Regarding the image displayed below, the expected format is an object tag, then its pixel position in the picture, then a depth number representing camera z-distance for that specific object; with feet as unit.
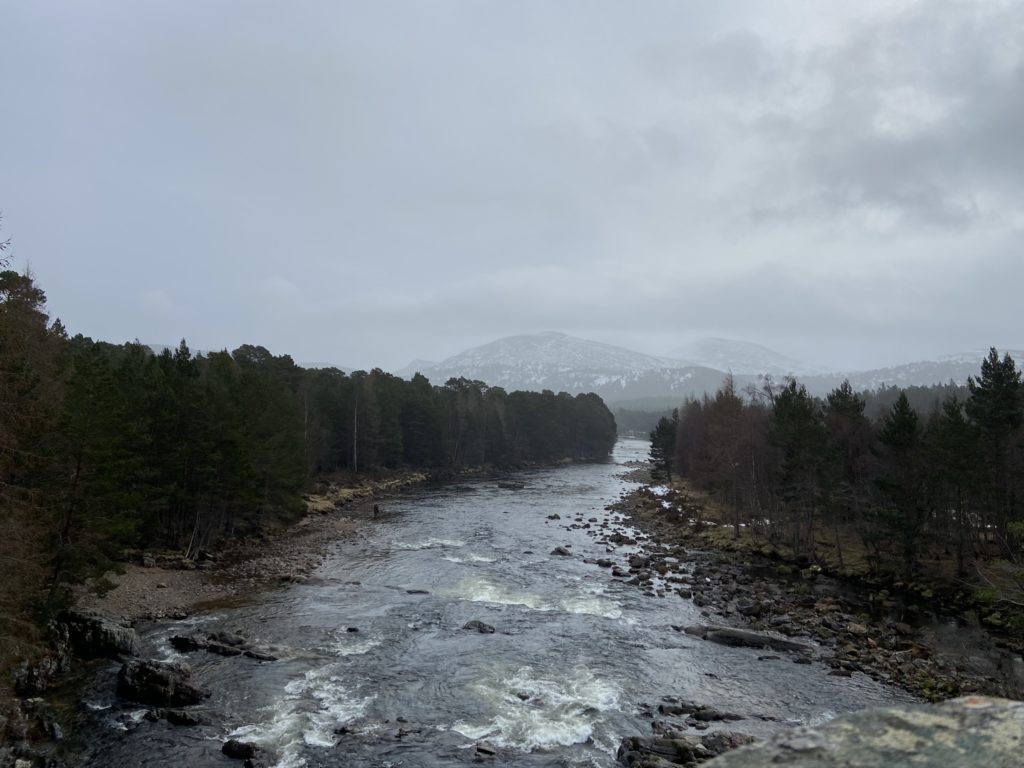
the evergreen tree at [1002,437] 127.03
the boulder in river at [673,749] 53.01
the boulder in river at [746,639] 86.28
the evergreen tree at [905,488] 122.93
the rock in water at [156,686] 62.34
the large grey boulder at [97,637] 72.90
